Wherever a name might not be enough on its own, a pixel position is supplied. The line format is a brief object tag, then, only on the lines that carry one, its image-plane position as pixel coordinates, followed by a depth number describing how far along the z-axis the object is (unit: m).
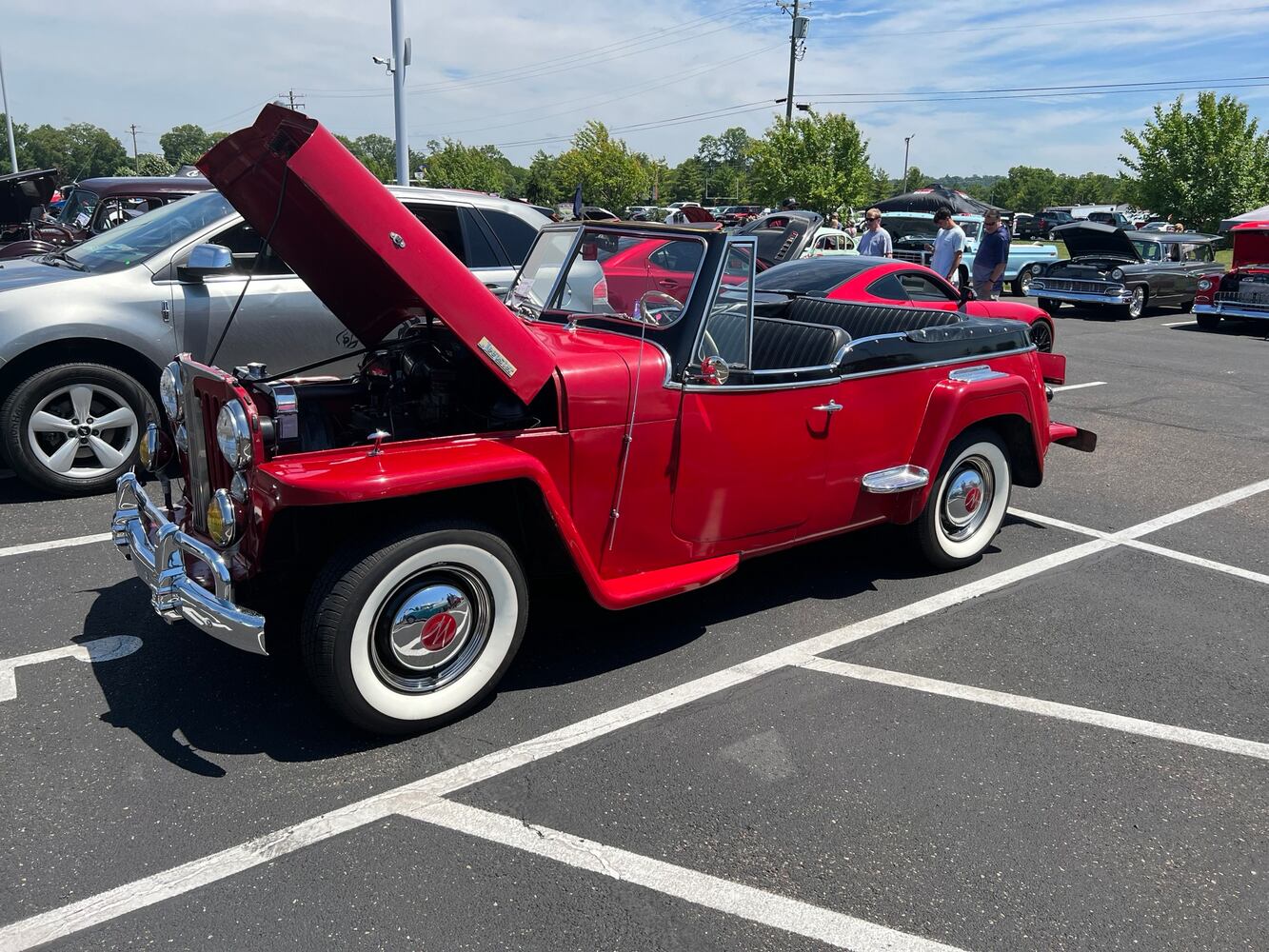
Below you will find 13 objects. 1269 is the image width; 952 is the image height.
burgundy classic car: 10.80
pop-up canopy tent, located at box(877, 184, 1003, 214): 34.09
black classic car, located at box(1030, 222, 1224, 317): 17.47
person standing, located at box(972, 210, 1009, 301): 12.35
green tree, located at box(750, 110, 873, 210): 33.81
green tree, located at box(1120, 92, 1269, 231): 33.84
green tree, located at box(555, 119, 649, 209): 44.75
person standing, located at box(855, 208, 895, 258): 13.50
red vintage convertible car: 3.03
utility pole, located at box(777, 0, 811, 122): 40.12
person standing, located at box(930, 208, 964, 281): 11.77
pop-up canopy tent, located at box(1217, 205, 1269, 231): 18.34
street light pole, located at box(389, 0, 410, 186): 18.05
